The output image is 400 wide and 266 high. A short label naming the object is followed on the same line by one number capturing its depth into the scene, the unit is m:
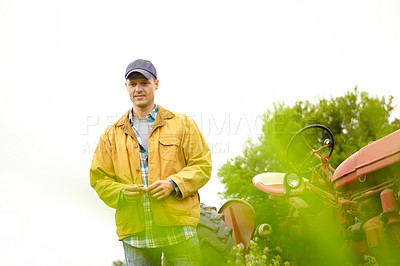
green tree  15.38
